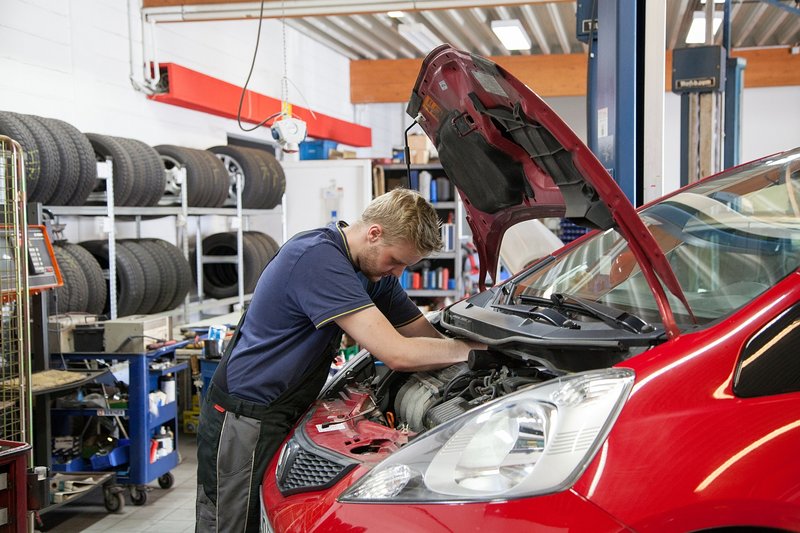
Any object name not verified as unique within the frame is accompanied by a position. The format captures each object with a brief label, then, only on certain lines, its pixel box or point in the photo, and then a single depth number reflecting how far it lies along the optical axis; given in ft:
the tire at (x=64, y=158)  16.79
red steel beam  25.26
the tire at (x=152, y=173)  20.26
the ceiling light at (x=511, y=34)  33.01
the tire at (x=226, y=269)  26.76
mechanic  6.88
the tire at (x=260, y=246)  27.40
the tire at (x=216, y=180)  23.95
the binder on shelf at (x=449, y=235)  25.80
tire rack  18.10
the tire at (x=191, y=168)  22.85
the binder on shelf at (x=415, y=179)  26.69
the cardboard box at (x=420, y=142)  25.74
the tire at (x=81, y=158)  17.17
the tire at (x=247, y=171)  26.40
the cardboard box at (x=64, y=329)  13.52
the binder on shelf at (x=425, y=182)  26.11
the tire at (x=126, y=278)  18.88
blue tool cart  13.46
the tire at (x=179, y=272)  20.98
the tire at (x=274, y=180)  27.27
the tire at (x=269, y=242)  28.48
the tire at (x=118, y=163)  19.08
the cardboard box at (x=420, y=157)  25.99
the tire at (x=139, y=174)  19.76
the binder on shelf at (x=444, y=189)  26.55
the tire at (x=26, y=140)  15.70
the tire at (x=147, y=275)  19.69
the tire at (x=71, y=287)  16.11
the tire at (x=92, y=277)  17.07
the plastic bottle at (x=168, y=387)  14.67
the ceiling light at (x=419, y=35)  35.04
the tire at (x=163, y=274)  20.35
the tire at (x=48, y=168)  16.30
